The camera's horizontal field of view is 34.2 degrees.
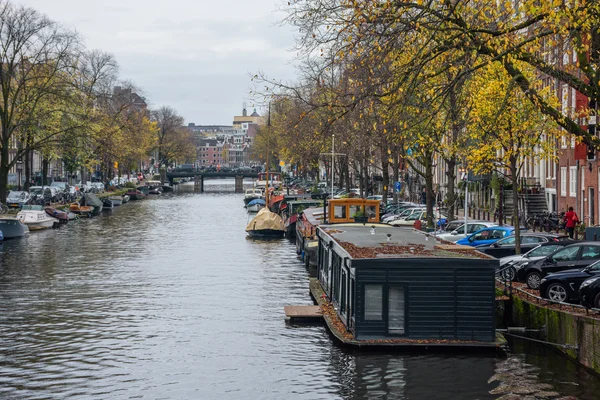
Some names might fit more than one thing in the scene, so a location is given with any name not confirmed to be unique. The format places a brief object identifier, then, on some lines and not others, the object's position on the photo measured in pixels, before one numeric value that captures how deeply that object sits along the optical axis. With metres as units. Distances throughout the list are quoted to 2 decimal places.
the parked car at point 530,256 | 34.59
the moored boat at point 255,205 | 101.62
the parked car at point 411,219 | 57.36
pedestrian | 48.65
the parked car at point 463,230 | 47.98
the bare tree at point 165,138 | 190.75
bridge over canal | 175.38
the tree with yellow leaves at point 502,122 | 37.31
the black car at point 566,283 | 28.52
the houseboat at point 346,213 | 47.94
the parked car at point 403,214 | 60.91
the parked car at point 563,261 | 31.66
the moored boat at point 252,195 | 116.26
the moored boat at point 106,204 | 104.56
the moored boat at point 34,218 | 71.99
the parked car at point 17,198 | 82.74
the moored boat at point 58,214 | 79.09
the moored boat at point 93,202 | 94.94
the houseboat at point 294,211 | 71.12
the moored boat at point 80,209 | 89.94
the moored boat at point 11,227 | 64.81
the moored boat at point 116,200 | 109.77
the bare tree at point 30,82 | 73.19
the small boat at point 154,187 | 151.12
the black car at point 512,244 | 40.53
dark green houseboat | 26.48
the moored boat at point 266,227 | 69.31
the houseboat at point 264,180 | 135.15
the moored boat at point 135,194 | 130.12
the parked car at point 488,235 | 44.34
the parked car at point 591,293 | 26.20
